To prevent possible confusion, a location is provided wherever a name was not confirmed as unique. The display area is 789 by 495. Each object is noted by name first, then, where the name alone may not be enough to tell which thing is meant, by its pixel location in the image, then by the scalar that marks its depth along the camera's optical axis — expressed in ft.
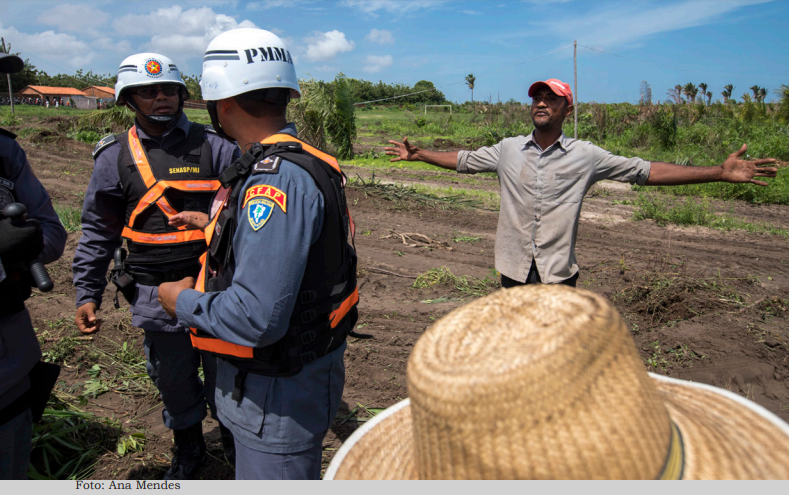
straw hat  2.72
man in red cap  11.19
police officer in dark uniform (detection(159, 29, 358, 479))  5.56
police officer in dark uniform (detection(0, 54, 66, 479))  6.96
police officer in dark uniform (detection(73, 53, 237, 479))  9.45
